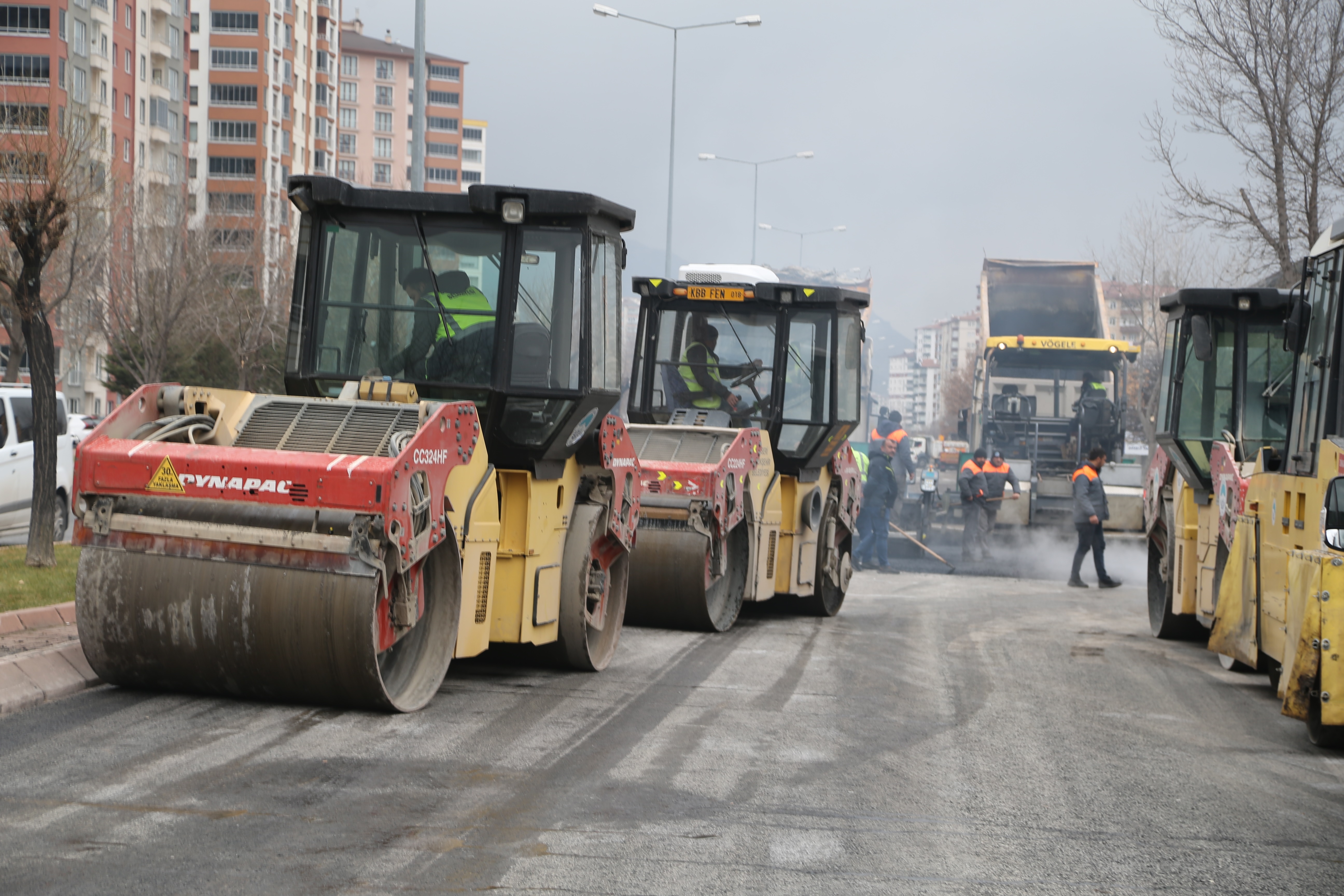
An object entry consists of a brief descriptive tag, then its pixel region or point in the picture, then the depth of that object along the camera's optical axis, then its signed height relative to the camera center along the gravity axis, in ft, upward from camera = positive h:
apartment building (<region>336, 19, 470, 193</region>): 393.09 +75.67
